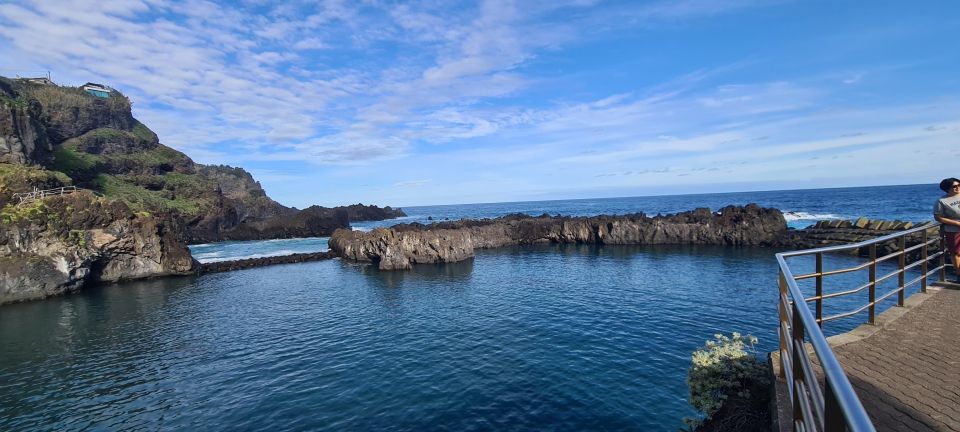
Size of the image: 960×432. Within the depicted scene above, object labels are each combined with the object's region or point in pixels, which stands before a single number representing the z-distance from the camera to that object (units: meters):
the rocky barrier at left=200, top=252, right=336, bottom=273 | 58.72
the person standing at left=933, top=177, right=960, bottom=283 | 10.29
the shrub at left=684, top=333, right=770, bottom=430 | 9.59
